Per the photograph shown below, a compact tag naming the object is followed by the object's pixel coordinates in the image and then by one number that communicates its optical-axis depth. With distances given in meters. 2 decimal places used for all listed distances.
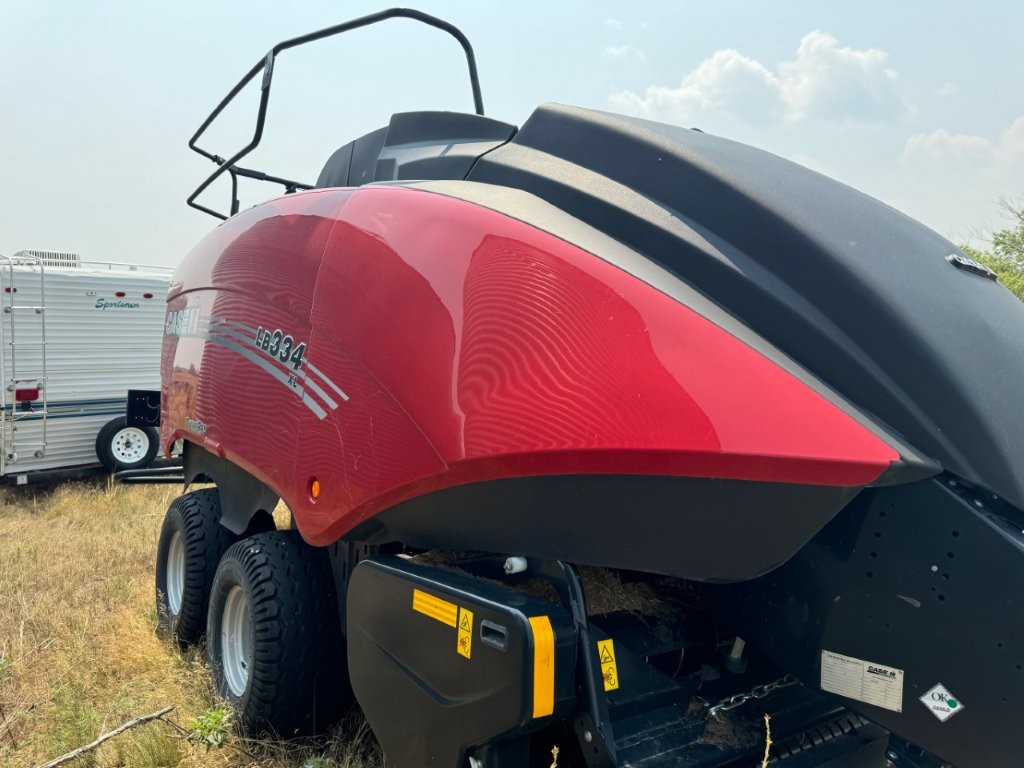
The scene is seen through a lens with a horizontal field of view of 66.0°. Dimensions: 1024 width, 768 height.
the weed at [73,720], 2.94
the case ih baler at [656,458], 1.60
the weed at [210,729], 2.70
